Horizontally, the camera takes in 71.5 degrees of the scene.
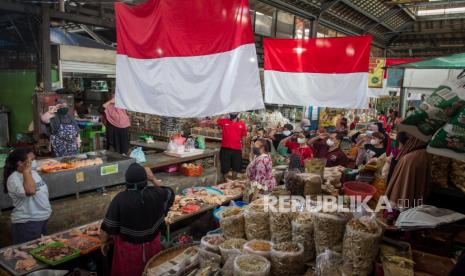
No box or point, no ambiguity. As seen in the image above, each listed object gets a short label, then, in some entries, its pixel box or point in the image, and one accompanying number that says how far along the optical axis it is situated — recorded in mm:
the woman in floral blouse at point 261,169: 6344
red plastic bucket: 3702
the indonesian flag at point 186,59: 2980
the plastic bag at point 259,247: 2789
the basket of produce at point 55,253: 3770
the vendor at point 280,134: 10766
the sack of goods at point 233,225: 3203
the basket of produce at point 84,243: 4109
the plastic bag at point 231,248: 2902
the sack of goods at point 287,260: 2633
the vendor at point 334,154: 7328
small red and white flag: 5742
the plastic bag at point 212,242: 3070
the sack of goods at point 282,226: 2930
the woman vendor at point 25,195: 4301
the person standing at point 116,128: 7594
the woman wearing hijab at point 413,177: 3162
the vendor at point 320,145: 7684
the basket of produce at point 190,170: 7586
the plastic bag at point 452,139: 2201
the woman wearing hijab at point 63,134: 6574
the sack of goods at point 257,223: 3075
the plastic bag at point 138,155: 6721
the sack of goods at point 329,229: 2572
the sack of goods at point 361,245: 2365
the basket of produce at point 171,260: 3236
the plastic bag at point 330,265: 2389
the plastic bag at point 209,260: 2916
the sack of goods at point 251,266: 2489
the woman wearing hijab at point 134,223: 3637
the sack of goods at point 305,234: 2760
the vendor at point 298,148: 6492
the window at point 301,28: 12641
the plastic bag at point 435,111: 2330
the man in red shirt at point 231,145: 9312
